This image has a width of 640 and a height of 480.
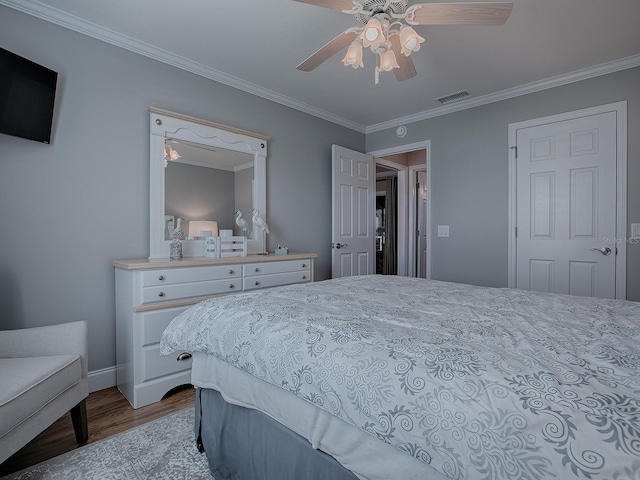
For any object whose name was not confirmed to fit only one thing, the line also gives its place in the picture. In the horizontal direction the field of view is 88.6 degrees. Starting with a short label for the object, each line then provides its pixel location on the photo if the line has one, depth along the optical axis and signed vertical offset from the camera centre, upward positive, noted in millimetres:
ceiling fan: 1590 +1125
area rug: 1492 -1068
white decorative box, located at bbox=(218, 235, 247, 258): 2820 -53
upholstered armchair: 1304 -623
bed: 608 -342
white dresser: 2117 -457
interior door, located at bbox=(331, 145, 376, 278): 3910 +344
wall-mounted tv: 1888 +862
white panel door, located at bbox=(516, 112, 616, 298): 2855 +314
